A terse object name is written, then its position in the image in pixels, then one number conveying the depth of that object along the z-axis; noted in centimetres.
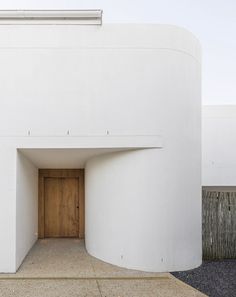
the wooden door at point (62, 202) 766
